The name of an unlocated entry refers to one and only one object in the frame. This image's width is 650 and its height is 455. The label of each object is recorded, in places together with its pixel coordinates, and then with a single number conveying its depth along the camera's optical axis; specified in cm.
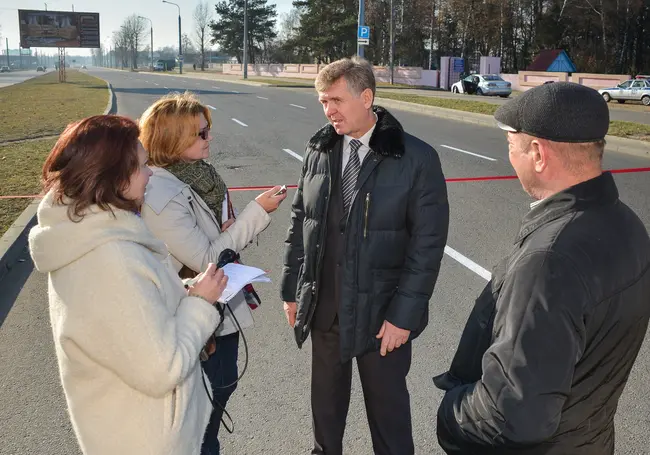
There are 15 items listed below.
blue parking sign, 2585
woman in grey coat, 251
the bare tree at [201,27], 11088
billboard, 5941
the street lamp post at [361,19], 2657
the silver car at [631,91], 2739
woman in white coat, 168
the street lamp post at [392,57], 4367
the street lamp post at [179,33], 7931
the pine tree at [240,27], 8375
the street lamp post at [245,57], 5028
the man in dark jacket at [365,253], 257
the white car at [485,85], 3484
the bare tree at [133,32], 13470
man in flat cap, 143
